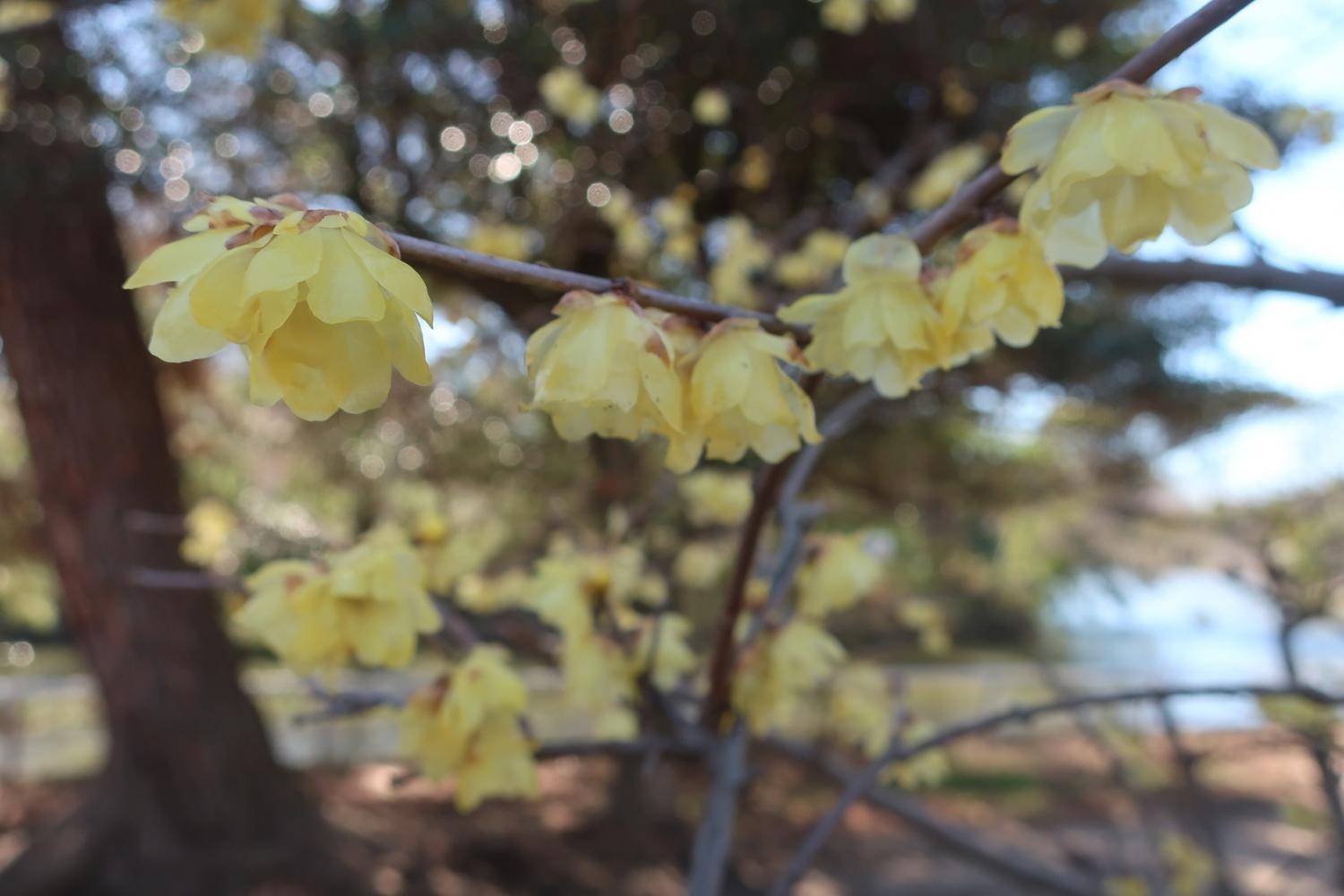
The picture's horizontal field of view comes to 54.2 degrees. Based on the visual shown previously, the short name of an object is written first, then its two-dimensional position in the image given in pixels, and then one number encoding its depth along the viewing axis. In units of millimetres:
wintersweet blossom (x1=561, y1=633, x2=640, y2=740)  220
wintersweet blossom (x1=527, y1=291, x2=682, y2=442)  132
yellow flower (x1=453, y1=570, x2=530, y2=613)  1247
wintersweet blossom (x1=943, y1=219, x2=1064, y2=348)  144
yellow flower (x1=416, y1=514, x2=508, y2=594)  272
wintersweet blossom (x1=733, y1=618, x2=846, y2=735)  215
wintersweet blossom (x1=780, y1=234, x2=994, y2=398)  147
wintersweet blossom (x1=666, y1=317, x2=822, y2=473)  139
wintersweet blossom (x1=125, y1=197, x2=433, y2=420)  120
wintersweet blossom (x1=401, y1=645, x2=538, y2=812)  197
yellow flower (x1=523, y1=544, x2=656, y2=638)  227
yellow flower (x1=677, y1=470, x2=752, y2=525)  1151
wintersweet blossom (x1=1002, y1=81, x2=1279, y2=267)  133
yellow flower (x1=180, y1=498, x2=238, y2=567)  1532
